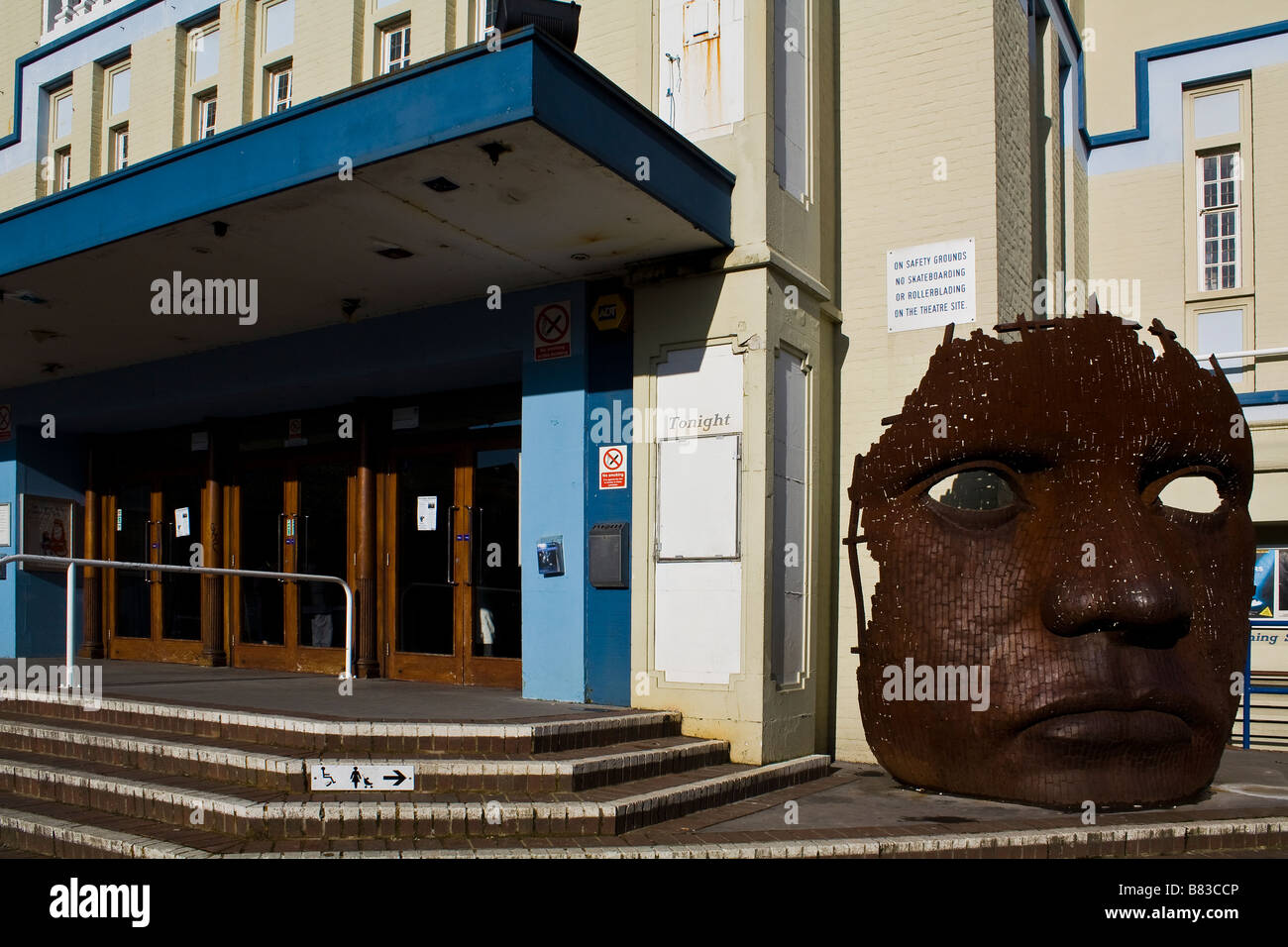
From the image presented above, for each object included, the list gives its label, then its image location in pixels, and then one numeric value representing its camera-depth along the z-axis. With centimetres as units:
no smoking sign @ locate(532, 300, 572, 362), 895
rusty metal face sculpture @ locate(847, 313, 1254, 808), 667
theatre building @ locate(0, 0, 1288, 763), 782
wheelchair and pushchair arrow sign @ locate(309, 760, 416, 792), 620
